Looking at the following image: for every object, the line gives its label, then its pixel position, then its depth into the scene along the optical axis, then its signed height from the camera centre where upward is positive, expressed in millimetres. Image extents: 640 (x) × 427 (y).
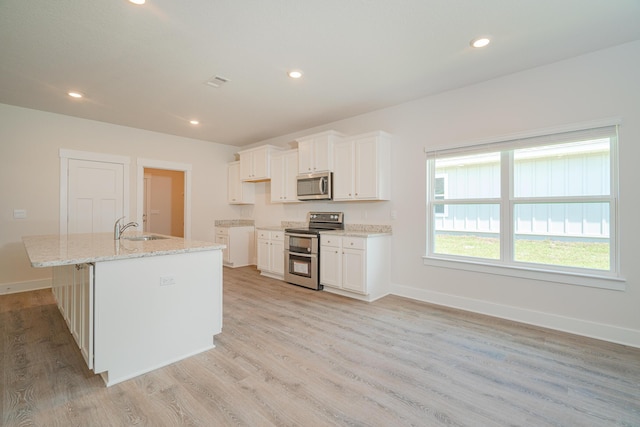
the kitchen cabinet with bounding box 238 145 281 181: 5558 +1044
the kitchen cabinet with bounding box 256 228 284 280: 4951 -657
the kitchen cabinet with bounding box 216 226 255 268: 5957 -602
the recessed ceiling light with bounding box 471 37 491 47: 2516 +1536
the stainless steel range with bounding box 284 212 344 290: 4359 -549
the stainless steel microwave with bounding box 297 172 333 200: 4500 +472
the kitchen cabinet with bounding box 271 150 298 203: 5113 +711
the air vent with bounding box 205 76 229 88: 3244 +1538
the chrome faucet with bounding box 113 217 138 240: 3008 -178
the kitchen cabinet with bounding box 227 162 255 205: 6312 +594
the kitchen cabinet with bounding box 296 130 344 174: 4461 +1028
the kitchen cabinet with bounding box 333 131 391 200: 4008 +698
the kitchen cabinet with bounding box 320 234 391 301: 3844 -694
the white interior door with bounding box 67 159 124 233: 4652 +330
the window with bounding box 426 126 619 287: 2768 +138
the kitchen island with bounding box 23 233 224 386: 1967 -647
